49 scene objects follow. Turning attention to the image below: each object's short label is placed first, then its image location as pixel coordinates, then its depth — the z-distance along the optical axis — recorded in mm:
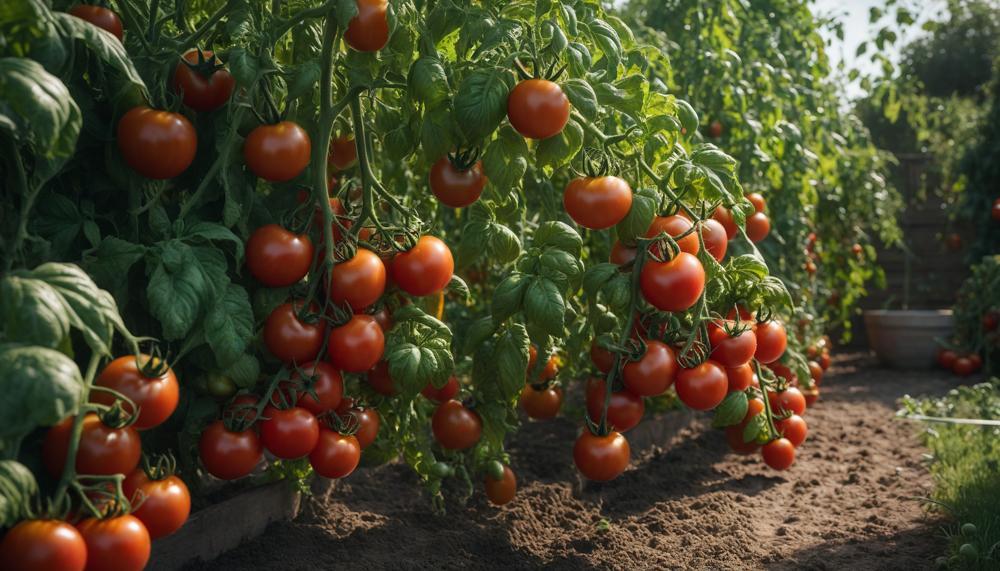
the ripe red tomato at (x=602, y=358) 2102
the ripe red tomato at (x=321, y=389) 1729
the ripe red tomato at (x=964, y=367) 5957
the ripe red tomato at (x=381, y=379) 2002
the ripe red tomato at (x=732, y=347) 1954
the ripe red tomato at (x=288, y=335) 1689
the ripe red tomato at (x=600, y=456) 2074
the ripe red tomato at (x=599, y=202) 1841
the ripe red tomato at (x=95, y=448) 1285
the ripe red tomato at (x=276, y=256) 1664
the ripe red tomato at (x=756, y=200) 2639
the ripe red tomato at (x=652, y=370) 1915
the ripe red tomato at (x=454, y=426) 2289
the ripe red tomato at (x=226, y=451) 1649
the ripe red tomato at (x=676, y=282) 1802
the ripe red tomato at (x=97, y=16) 1561
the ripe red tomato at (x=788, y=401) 2607
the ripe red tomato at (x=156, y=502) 1381
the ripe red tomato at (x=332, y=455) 1798
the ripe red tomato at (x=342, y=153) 2123
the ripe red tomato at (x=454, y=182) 1907
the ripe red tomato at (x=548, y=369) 2531
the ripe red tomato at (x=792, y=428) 2629
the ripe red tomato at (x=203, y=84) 1655
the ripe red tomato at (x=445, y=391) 2332
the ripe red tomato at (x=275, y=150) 1641
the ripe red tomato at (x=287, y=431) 1688
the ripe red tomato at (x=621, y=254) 1970
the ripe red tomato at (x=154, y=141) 1502
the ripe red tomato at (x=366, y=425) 1960
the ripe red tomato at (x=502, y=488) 2547
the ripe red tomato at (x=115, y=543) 1244
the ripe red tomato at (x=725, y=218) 2125
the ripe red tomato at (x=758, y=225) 2590
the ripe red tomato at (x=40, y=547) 1162
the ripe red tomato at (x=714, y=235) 1957
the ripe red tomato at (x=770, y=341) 2111
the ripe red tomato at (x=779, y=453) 2650
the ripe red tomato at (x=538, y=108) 1664
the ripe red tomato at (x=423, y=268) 1801
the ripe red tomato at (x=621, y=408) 2035
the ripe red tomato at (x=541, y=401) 2557
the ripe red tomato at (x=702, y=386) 1896
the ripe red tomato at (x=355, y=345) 1719
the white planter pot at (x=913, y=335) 6496
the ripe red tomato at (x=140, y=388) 1330
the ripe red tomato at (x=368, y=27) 1660
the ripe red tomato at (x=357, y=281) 1704
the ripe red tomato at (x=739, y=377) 2082
